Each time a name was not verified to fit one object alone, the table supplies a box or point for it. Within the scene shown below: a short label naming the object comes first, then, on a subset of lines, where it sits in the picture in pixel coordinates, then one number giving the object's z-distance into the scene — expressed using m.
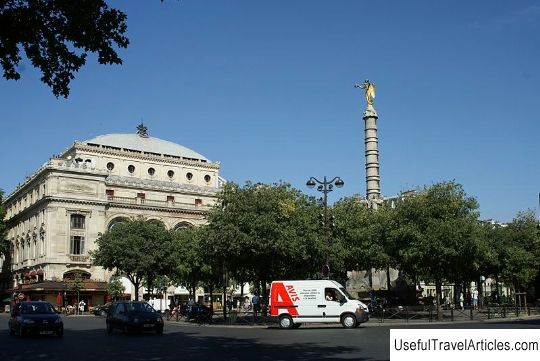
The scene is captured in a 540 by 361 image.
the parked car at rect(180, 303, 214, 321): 39.12
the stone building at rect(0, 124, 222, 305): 72.19
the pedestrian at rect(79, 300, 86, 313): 62.78
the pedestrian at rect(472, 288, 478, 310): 52.57
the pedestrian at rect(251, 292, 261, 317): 39.43
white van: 28.77
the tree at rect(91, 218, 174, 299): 55.50
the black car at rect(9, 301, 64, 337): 24.50
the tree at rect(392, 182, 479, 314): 35.09
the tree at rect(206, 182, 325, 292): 35.47
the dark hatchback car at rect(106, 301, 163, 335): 25.88
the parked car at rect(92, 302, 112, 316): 54.67
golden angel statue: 78.75
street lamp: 34.28
